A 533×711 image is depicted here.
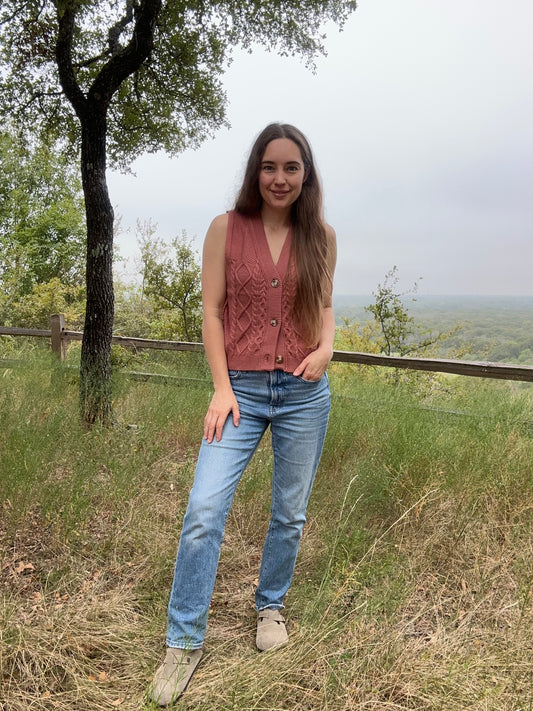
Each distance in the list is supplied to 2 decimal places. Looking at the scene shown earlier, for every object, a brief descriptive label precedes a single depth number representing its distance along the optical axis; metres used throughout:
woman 1.80
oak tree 4.66
